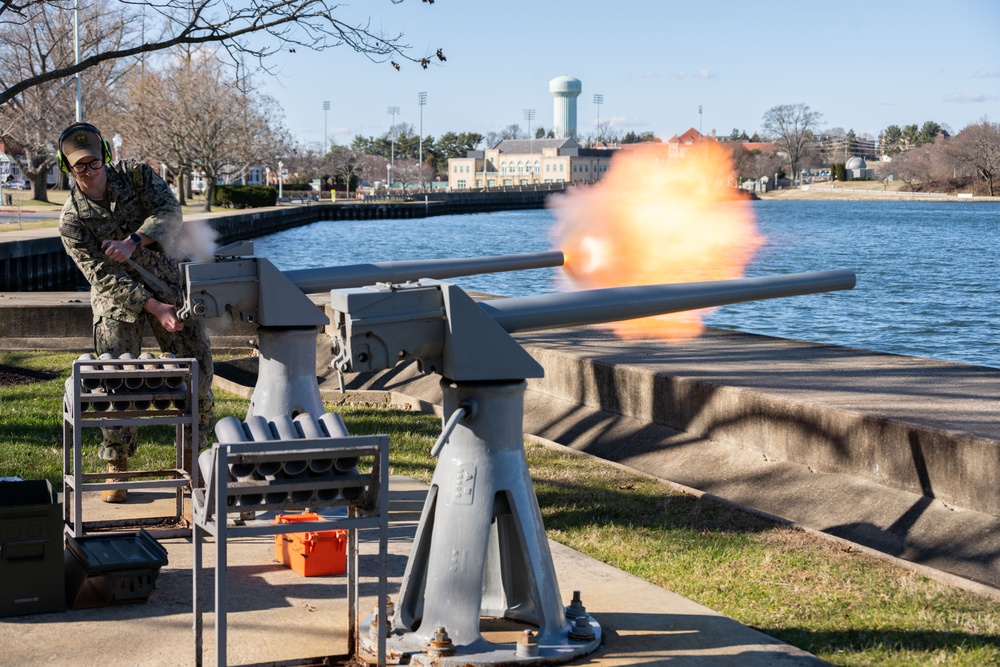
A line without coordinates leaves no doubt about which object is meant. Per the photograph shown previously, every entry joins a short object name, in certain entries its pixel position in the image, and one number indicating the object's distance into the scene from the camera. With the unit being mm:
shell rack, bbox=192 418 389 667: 4148
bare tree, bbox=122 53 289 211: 69000
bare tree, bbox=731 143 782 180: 80000
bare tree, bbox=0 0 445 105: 10805
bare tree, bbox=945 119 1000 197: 127750
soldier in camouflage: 7023
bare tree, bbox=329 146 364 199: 142000
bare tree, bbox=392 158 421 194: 161988
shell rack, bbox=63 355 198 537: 6023
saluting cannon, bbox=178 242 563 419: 6156
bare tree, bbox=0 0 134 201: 59606
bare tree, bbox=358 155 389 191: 167050
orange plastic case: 5789
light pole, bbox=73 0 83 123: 44438
